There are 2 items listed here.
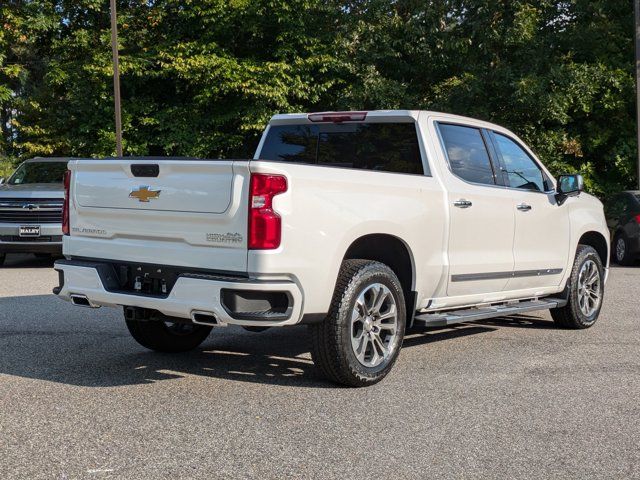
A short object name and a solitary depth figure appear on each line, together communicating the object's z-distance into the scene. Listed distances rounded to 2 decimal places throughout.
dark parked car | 15.84
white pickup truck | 5.23
